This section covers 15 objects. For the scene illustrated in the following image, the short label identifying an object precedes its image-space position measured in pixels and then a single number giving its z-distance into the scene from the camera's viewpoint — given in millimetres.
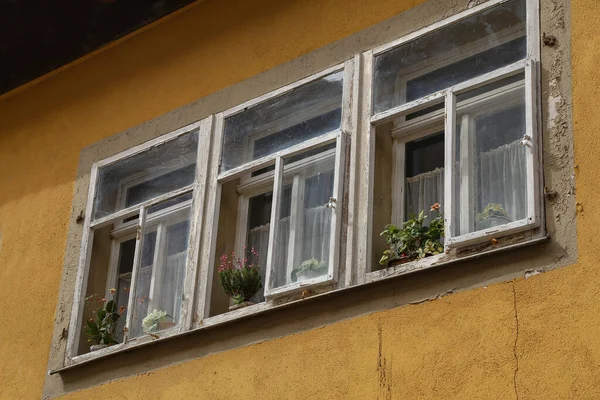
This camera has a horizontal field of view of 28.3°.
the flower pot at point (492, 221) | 6148
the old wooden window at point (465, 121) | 6223
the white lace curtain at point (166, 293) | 7746
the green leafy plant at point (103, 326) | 7992
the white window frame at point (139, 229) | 7527
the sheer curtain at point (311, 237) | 6969
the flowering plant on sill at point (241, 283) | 7180
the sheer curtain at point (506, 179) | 6184
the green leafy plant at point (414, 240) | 6438
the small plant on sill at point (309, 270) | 6822
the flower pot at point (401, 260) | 6445
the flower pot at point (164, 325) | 7578
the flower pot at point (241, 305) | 7117
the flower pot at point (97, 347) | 7884
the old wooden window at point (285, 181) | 6992
